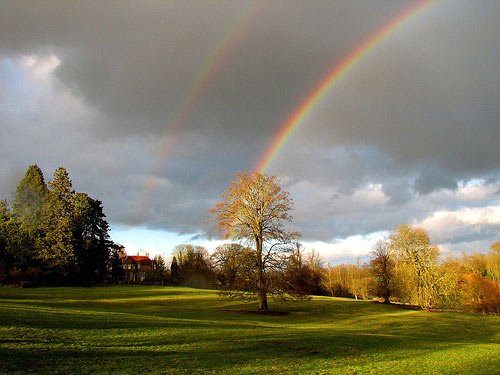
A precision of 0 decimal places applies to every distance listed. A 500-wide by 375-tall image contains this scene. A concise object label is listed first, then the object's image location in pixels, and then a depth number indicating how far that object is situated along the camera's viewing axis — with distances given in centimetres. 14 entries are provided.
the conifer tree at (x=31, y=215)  6738
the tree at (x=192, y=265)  10944
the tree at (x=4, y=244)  6724
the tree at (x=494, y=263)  11394
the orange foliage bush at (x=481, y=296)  8856
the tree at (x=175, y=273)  12295
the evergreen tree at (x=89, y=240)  7475
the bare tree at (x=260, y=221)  4291
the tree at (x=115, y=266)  9705
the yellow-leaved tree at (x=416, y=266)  6850
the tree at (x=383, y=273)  8006
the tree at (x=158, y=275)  12138
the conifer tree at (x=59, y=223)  6750
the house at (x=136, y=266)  16938
